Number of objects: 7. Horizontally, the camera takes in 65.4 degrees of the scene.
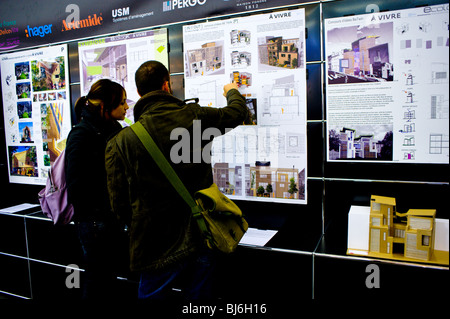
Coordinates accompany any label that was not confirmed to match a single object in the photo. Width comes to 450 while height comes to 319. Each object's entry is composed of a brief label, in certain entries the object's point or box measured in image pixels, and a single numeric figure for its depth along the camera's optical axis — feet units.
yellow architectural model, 6.43
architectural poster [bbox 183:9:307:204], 8.30
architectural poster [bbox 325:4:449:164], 7.04
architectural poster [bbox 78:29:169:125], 9.78
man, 5.81
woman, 6.78
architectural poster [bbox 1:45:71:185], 11.48
